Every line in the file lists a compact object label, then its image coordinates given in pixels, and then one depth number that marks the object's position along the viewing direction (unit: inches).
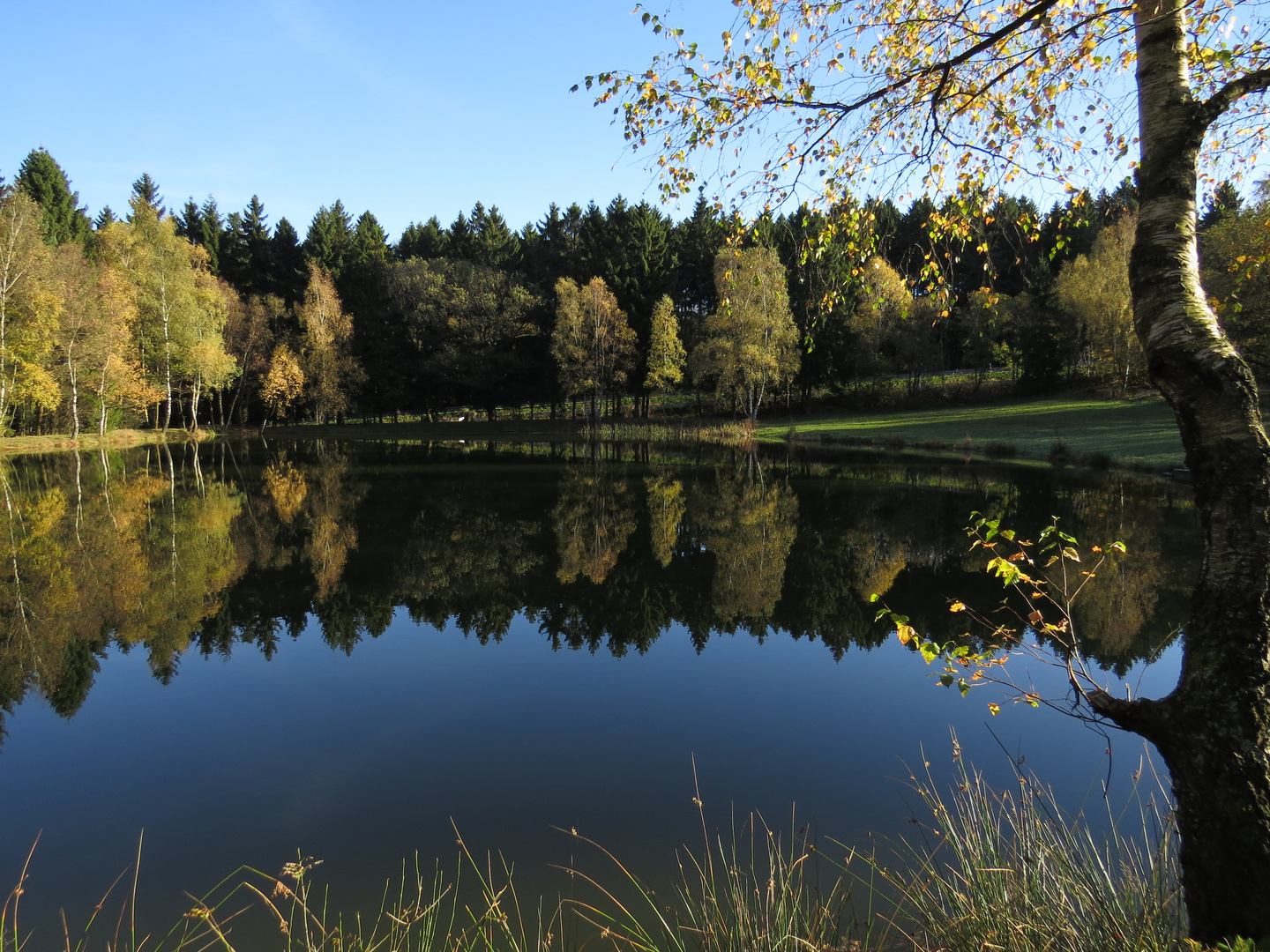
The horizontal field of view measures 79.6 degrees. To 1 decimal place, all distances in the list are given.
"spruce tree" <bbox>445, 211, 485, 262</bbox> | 2331.4
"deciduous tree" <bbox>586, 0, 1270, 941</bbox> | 109.3
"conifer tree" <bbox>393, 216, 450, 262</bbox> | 2472.9
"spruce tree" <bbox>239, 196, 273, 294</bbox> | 2329.0
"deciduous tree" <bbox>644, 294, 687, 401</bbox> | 1833.2
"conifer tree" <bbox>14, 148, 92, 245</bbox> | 1916.8
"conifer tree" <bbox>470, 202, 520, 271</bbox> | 2262.6
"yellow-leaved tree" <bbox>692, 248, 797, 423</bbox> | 1557.6
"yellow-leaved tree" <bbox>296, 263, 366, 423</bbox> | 1927.9
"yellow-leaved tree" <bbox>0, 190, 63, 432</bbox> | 1171.3
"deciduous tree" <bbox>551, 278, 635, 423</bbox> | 1818.4
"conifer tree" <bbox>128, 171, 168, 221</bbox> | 2432.3
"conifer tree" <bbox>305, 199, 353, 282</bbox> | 2320.4
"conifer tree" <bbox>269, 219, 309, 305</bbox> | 2314.2
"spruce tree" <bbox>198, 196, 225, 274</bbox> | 2287.4
